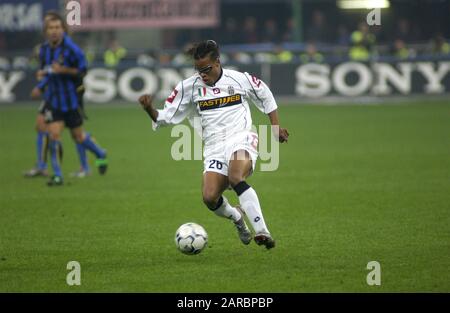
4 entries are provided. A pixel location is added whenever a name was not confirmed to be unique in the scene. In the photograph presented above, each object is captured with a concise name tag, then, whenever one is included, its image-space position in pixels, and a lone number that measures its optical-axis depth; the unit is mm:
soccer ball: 16531
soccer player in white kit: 16797
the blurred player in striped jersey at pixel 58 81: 26297
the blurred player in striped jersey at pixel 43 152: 27859
